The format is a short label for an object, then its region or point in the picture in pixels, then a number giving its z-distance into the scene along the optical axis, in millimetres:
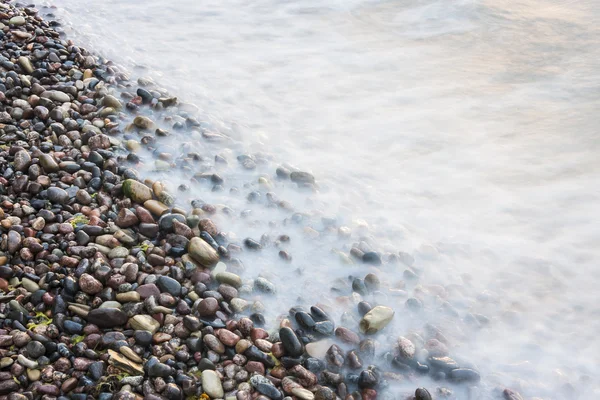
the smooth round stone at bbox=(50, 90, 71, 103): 3836
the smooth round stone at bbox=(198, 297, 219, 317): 2486
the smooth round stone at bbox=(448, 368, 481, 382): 2361
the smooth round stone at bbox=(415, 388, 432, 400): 2217
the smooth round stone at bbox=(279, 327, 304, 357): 2371
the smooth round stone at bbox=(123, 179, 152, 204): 3070
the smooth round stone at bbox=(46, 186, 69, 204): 2971
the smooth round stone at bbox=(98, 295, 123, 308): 2441
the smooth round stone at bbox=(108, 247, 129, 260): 2695
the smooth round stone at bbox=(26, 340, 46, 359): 2213
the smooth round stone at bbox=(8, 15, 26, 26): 4679
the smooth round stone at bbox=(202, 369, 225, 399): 2166
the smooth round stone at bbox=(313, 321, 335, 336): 2492
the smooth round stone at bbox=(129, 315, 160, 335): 2365
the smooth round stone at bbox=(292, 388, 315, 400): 2189
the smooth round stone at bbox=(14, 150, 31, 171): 3127
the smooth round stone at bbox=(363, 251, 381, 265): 2957
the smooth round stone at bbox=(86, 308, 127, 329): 2371
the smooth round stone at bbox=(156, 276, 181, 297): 2551
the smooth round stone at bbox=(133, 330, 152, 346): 2312
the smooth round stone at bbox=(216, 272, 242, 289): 2686
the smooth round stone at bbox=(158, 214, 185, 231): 2904
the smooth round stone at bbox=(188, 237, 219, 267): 2746
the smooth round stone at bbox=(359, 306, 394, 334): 2529
